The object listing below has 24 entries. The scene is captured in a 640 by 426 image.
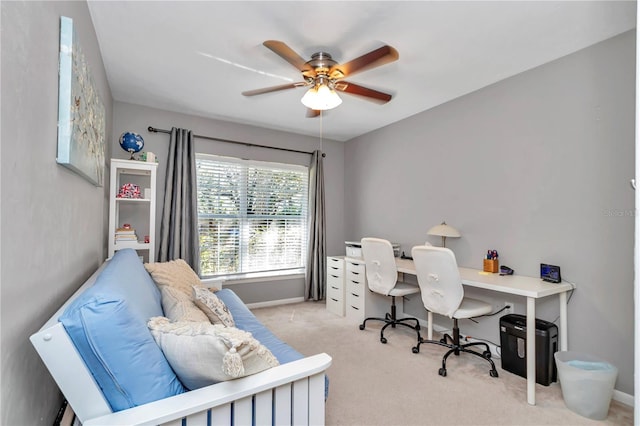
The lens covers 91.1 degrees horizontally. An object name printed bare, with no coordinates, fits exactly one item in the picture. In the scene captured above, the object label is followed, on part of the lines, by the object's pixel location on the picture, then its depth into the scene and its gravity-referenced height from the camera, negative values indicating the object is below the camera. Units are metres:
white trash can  1.84 -0.99
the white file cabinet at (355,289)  3.54 -0.84
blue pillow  0.90 -0.42
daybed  0.90 -0.55
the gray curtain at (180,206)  3.49 +0.07
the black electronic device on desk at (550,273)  2.34 -0.40
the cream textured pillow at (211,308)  1.67 -0.52
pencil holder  2.76 -0.40
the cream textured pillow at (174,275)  2.03 -0.44
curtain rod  3.52 +0.92
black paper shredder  2.23 -0.93
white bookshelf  2.79 +0.05
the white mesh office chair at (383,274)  3.04 -0.57
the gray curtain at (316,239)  4.48 -0.34
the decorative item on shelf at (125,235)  2.82 -0.22
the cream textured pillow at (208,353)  1.00 -0.46
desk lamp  3.05 -0.12
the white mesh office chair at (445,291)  2.39 -0.58
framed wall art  1.26 +0.47
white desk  2.03 -0.48
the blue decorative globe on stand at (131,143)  2.98 +0.65
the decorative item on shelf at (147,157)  3.01 +0.53
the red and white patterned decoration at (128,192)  2.86 +0.18
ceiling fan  1.91 +0.99
